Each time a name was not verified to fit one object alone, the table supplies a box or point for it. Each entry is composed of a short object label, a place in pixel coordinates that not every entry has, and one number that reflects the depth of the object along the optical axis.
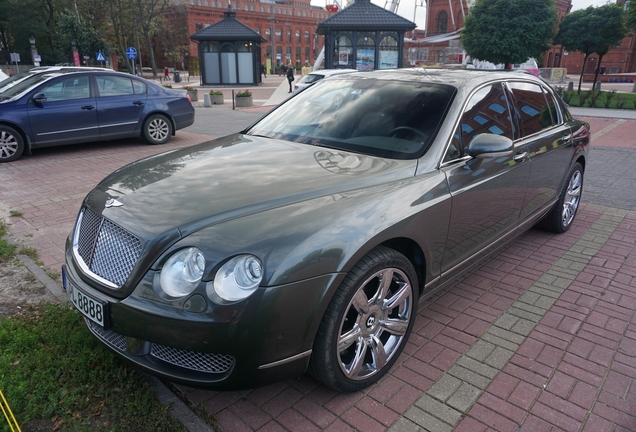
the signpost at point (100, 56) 35.85
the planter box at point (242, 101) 21.14
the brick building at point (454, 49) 60.72
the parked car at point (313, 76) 17.99
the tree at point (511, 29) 24.05
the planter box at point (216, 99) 22.06
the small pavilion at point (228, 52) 34.53
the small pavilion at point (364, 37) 26.06
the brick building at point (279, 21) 82.66
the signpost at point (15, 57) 40.22
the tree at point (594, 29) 25.08
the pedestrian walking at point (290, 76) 29.28
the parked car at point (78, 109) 8.62
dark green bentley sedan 2.14
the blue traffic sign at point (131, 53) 34.34
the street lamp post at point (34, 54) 39.73
